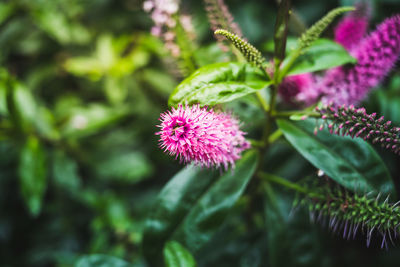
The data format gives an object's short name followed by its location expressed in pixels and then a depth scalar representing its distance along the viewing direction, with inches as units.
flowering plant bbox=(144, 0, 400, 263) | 9.1
